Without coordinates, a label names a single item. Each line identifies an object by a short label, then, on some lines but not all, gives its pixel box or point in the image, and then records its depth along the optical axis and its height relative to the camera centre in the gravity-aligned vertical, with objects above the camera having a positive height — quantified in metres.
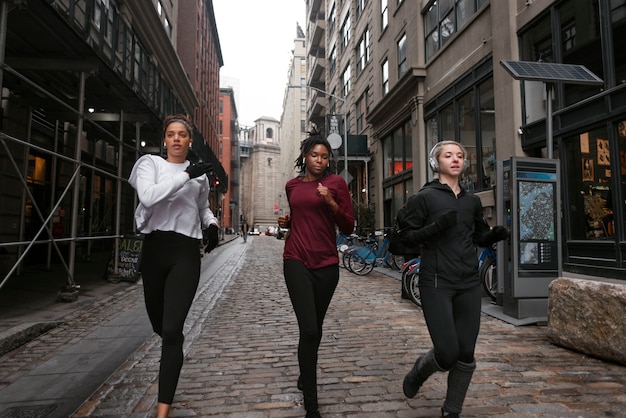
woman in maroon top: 2.82 -0.11
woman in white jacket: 2.64 -0.06
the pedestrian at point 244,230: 38.76 -0.15
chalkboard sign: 10.12 -0.77
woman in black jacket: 2.64 -0.23
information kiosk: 6.07 -0.02
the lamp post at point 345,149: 21.88 +4.22
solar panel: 5.81 +2.21
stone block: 4.09 -0.88
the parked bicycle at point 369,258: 12.22 -0.83
